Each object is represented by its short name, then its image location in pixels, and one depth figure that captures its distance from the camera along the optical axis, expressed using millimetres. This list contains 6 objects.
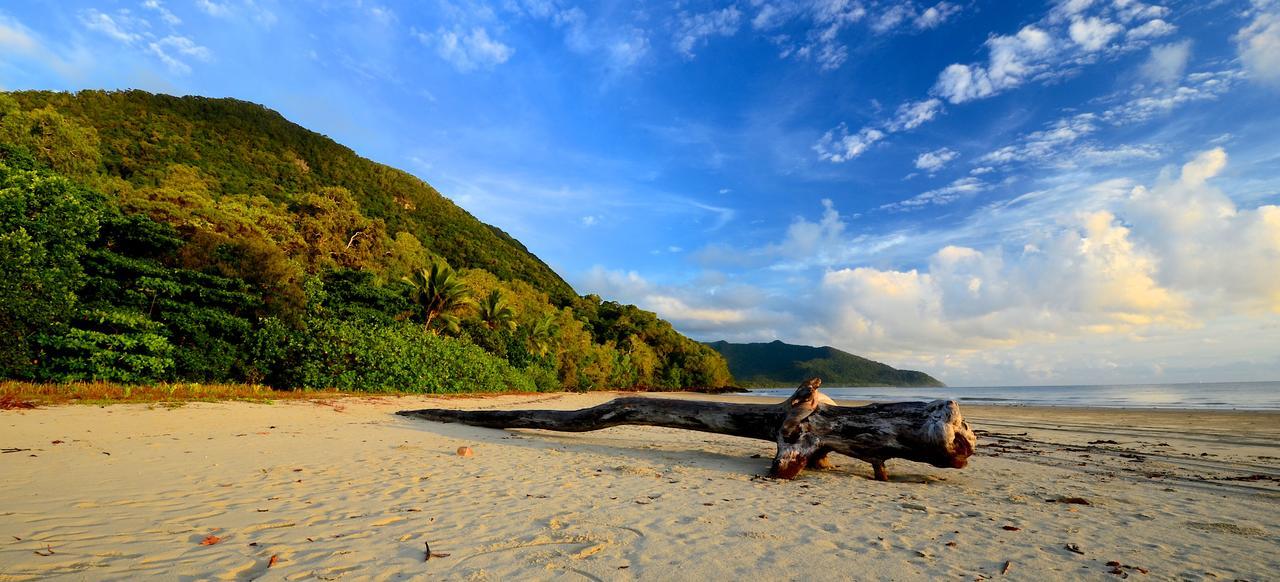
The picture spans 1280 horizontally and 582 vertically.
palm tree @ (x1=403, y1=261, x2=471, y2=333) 29203
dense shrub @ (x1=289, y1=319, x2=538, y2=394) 17312
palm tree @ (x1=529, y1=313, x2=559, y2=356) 37625
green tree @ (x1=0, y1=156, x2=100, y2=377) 12109
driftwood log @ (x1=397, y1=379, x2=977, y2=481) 6254
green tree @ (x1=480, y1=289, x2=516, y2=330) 34562
